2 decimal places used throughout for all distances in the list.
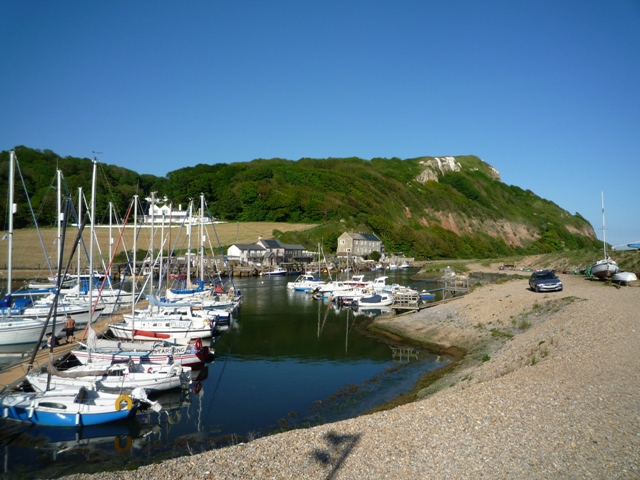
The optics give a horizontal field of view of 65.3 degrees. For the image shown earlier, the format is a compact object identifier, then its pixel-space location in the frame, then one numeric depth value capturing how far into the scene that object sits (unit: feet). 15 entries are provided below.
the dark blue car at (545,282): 113.80
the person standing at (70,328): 84.64
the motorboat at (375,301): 146.87
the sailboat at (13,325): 90.53
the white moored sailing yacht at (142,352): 69.56
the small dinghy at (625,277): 115.62
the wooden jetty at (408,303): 124.98
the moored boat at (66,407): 53.57
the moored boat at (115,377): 58.34
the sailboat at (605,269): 126.82
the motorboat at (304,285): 195.85
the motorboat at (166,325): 92.89
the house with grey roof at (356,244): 354.95
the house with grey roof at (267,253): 307.58
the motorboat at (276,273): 282.77
